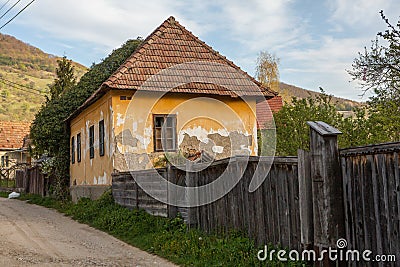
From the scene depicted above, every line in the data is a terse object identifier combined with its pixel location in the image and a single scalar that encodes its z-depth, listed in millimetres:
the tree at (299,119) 17953
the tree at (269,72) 37562
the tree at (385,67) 9500
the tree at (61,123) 21422
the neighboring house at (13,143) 49438
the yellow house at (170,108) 16594
